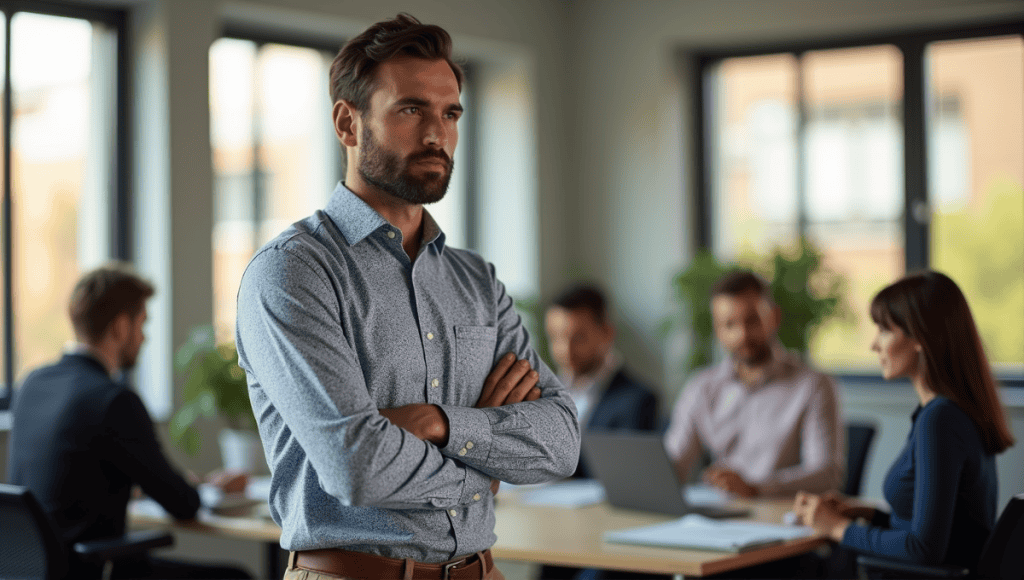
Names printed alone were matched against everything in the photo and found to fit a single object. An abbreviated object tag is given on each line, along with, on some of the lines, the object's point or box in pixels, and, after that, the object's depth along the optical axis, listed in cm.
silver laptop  311
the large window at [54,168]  434
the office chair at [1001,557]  245
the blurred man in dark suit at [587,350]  425
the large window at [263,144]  501
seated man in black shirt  305
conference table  260
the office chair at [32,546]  276
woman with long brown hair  251
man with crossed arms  167
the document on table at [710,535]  267
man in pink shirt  368
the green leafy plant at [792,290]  522
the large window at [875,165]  554
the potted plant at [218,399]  374
